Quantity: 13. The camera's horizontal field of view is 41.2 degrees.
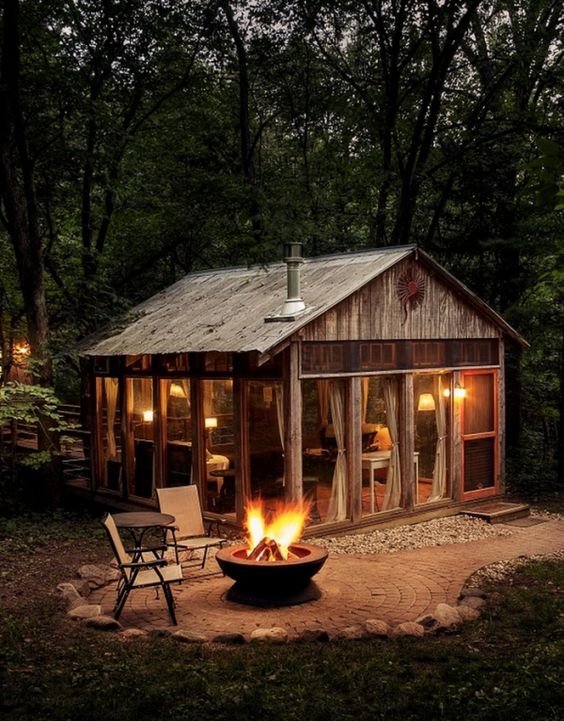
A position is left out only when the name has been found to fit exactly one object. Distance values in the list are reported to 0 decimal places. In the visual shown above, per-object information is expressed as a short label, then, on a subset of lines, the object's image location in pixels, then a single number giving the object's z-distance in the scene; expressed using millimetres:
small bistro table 8086
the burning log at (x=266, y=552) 8039
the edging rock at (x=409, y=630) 6711
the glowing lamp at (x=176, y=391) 11711
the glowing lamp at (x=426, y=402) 12672
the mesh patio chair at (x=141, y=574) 7230
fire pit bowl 7707
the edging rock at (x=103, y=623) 6941
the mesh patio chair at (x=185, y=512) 9398
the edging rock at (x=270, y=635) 6570
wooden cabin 10578
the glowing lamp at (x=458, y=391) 12484
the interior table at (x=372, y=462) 11453
